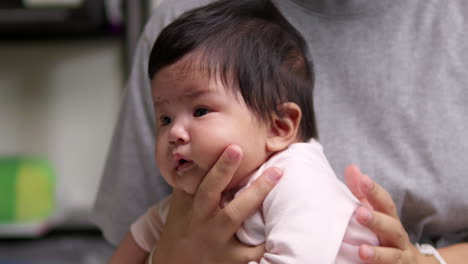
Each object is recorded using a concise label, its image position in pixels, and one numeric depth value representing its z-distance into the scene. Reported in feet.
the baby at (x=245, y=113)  2.38
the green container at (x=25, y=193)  6.46
